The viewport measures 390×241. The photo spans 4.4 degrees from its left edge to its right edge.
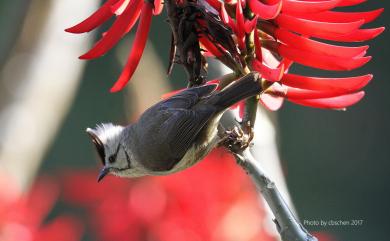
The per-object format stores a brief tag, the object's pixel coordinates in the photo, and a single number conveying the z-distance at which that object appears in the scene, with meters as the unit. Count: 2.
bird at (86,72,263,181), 3.32
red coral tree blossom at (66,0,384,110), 3.15
